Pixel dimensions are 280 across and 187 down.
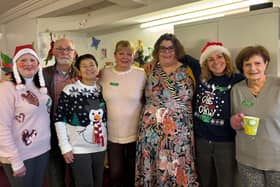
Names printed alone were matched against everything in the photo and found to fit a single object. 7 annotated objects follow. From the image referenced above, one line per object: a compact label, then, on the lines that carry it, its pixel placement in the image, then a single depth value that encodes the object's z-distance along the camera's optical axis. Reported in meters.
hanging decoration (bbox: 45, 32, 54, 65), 2.26
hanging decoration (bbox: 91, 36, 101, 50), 4.88
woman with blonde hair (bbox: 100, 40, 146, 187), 2.06
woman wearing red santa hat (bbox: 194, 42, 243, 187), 1.81
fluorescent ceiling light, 2.79
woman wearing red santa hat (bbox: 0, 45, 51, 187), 1.60
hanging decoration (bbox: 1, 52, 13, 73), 3.47
